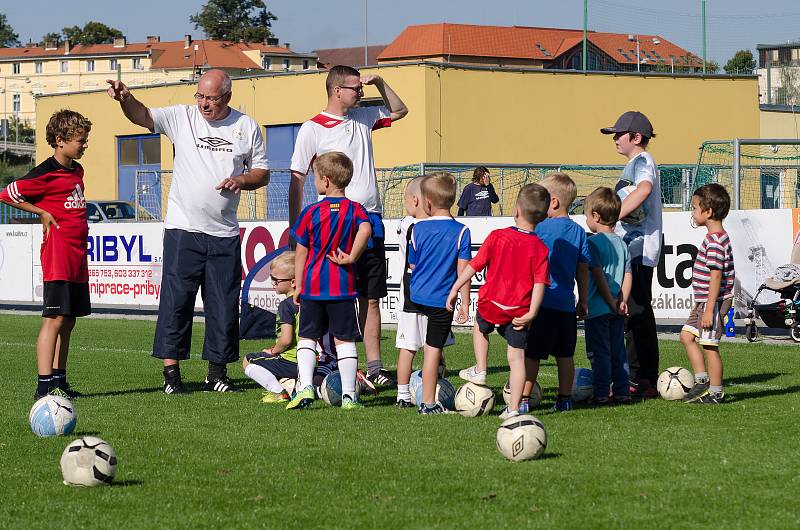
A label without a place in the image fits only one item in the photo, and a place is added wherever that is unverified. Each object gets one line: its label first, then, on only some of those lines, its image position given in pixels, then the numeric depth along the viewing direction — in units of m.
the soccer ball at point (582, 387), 17.32
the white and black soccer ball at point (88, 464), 11.42
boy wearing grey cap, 17.30
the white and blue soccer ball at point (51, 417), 14.35
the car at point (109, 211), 64.49
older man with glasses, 18.52
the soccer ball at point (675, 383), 17.45
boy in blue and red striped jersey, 16.55
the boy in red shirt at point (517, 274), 14.92
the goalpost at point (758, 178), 34.12
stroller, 27.58
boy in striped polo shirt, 16.86
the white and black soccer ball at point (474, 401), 15.99
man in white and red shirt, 18.30
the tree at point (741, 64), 89.86
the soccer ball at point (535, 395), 16.39
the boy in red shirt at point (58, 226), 17.77
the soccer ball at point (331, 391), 17.02
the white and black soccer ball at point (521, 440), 12.45
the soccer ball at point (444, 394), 16.45
